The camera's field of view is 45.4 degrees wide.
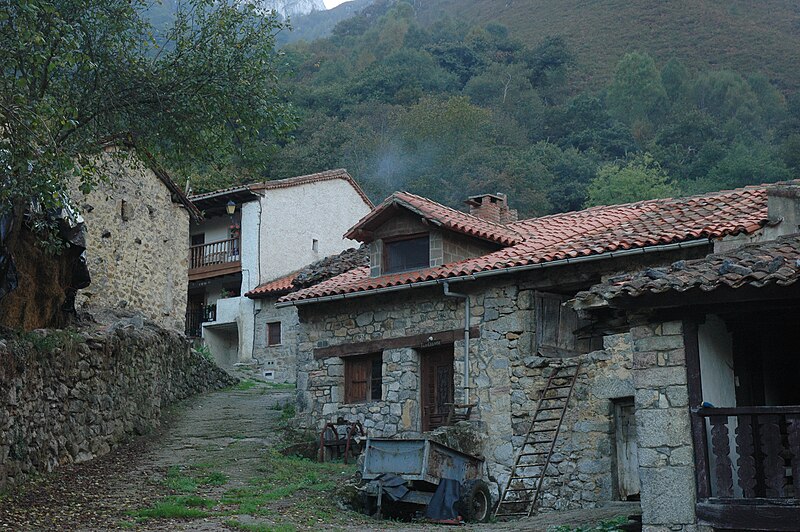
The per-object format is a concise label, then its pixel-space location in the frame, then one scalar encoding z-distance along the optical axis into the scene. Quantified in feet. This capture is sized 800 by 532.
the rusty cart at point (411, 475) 44.91
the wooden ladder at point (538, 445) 50.06
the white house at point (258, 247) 101.86
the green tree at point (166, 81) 45.57
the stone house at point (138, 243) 77.41
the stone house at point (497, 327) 48.78
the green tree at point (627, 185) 141.08
